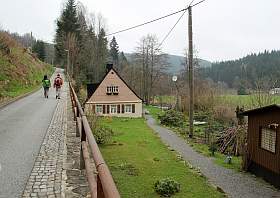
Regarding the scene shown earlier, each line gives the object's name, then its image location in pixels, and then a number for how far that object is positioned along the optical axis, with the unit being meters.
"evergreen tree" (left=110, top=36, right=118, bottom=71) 106.54
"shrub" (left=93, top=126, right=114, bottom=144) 23.15
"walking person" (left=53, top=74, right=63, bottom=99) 27.96
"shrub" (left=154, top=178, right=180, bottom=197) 14.80
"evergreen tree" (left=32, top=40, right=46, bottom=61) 99.75
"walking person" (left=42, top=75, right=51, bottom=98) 28.90
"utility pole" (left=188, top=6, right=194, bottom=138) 26.50
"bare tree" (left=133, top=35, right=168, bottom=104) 75.38
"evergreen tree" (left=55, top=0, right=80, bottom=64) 79.69
